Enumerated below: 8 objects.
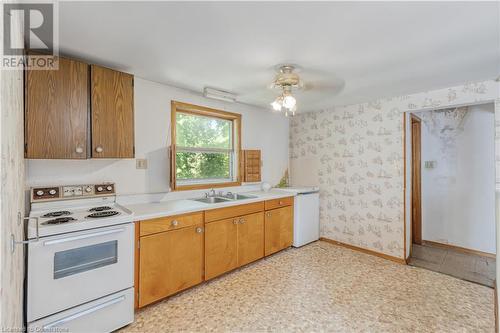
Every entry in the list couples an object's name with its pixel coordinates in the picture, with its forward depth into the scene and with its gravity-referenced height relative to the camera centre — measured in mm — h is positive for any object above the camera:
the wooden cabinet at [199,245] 2113 -836
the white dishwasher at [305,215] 3666 -760
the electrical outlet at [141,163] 2619 +43
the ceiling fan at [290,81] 2264 +861
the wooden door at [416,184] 3801 -294
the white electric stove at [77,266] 1566 -703
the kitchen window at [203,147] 3028 +267
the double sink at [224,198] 3135 -415
